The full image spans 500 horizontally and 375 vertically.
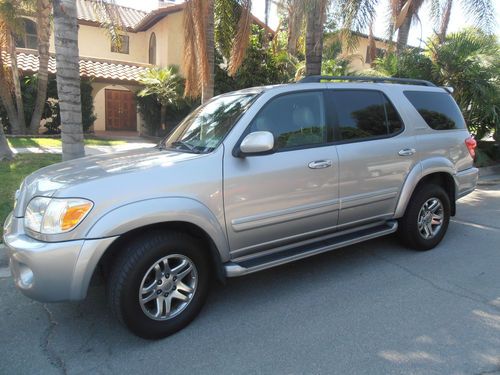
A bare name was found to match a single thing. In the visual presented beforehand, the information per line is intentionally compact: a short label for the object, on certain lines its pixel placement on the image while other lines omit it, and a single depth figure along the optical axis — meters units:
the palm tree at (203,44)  8.45
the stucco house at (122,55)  18.55
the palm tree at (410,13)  12.53
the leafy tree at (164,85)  16.47
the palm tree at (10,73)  11.65
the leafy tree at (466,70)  10.63
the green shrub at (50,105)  16.12
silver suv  2.92
